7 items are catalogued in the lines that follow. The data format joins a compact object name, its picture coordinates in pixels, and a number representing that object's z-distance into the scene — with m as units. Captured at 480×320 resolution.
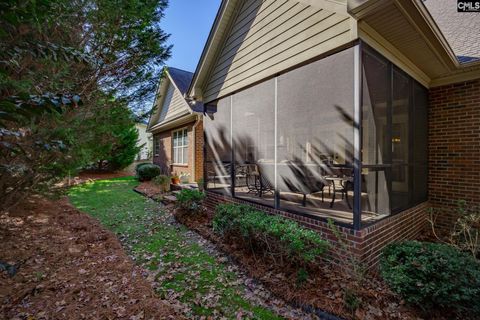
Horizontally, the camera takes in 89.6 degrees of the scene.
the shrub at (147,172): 14.43
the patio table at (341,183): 5.19
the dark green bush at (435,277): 2.75
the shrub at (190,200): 6.75
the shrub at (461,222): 4.35
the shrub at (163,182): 10.91
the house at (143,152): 24.19
